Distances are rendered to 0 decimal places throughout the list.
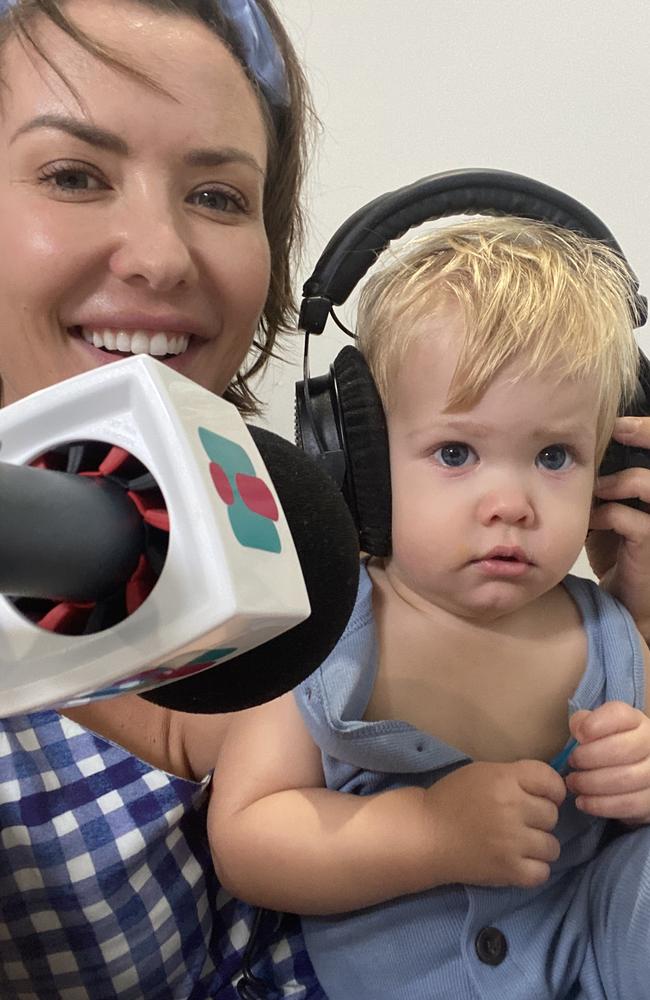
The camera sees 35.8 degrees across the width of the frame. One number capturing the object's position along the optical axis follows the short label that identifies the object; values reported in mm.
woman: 695
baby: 697
